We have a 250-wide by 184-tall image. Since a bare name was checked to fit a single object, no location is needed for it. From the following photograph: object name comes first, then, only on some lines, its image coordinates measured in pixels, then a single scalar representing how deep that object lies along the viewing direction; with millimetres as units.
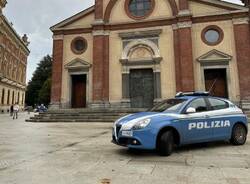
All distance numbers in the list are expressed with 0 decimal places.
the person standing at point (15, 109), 19555
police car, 4299
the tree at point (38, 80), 56388
